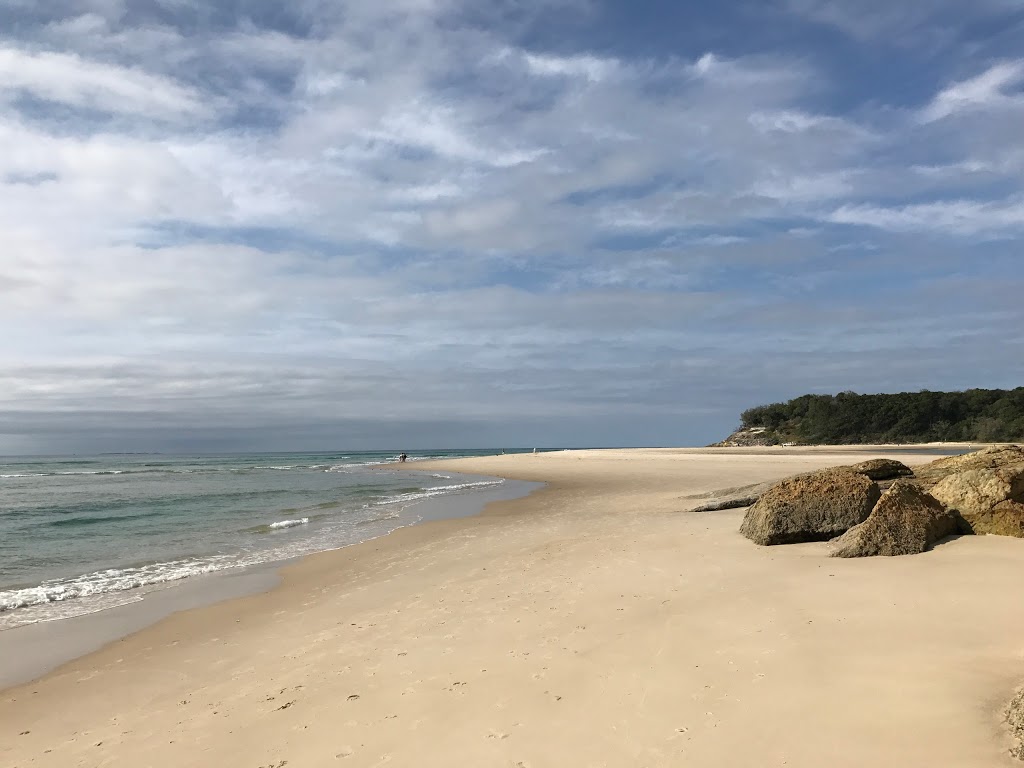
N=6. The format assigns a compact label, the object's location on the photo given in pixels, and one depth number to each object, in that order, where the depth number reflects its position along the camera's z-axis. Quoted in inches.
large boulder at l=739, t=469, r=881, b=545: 389.1
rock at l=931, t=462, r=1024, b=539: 341.4
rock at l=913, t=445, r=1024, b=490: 395.5
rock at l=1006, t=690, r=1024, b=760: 139.3
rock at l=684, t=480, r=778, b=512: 614.2
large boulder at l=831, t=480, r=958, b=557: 332.5
